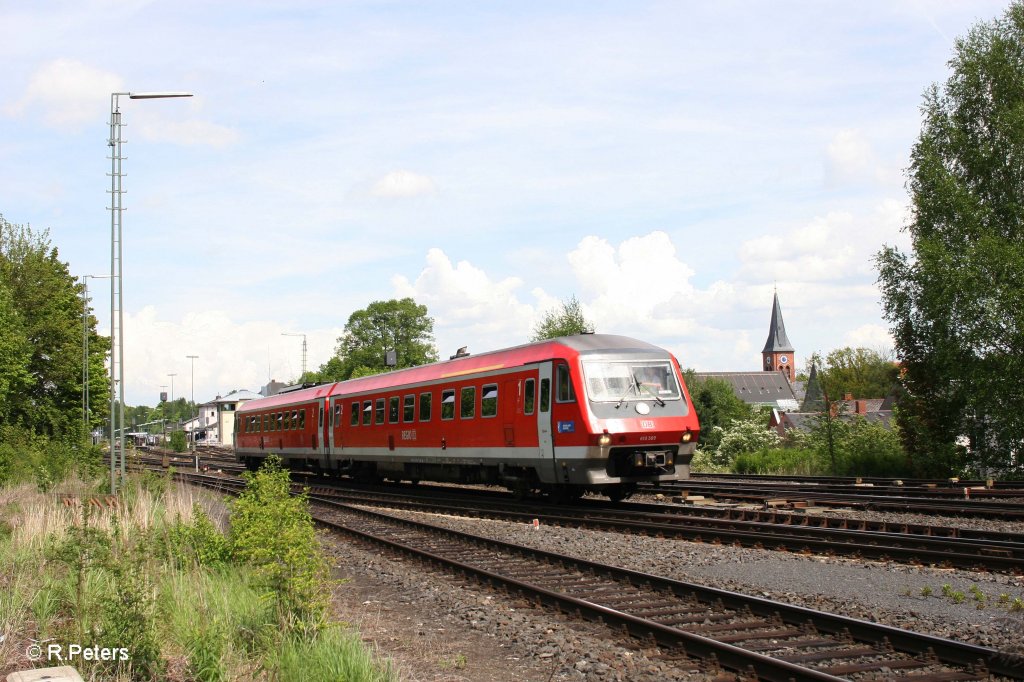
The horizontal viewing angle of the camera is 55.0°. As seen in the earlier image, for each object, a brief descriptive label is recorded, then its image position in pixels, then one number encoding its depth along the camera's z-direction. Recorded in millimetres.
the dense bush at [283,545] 8148
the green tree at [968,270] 28547
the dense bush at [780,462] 33938
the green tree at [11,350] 30250
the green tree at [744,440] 40969
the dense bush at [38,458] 28172
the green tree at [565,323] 49438
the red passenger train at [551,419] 17812
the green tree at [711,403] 63844
